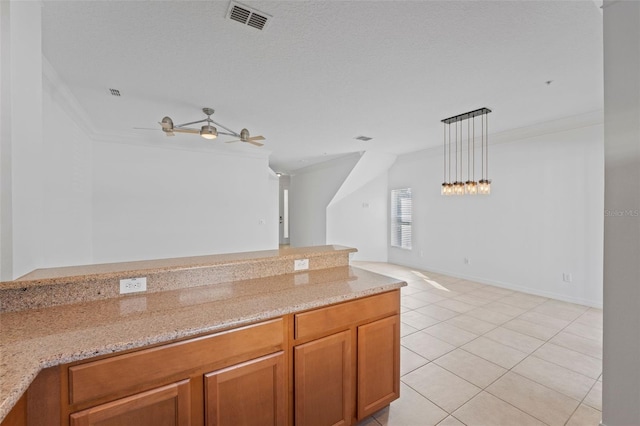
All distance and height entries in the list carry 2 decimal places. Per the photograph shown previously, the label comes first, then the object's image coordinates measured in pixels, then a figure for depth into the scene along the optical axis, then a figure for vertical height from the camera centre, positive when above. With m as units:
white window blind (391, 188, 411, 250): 6.72 -0.16
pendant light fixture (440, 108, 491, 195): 3.84 +1.19
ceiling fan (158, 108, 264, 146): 3.22 +1.03
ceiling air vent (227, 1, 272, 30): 1.88 +1.41
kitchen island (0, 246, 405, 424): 1.00 -0.53
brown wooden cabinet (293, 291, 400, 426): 1.49 -0.89
